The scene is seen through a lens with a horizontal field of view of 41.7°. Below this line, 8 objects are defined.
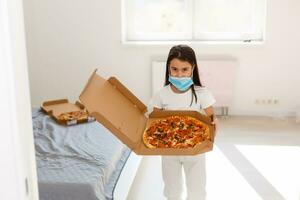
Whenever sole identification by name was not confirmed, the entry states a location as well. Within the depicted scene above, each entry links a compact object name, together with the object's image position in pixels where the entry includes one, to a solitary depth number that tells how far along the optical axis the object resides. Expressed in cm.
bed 187
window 397
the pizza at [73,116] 273
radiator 385
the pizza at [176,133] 163
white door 76
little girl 177
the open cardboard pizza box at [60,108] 273
